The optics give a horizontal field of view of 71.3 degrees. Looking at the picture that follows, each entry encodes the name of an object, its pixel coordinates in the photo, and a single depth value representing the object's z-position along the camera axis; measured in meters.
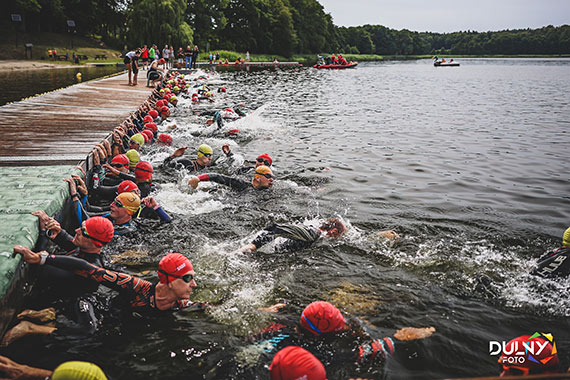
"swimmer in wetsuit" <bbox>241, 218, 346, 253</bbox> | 7.02
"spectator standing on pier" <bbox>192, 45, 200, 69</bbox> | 51.34
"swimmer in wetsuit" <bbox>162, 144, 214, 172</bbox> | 11.20
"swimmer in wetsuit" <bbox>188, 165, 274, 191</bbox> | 9.66
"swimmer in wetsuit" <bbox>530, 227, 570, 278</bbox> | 5.78
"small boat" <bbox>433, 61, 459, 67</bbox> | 90.34
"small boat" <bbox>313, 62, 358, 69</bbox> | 72.75
